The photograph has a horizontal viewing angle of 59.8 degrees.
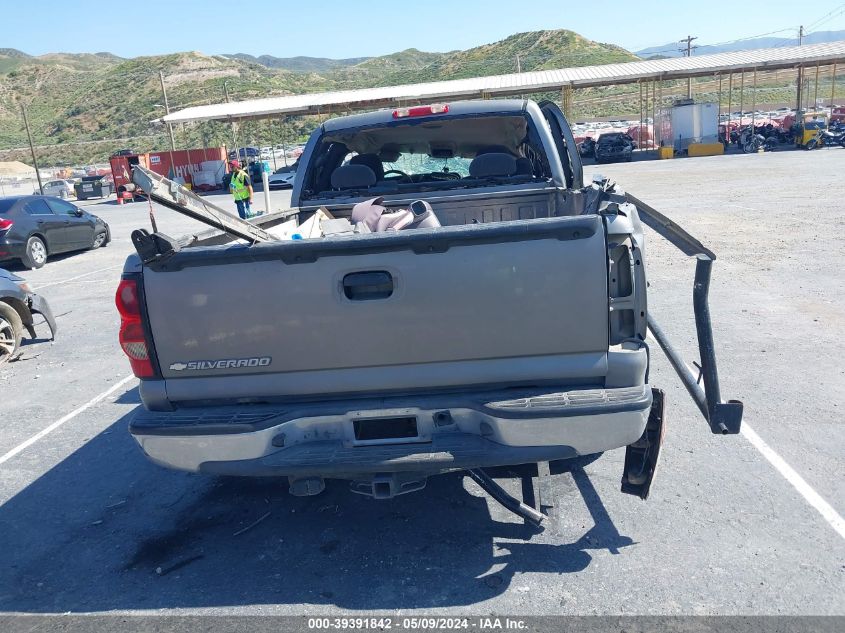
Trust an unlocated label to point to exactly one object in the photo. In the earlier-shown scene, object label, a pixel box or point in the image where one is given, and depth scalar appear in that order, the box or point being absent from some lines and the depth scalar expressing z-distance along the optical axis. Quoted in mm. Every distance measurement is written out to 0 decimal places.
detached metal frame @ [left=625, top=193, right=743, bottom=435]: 3373
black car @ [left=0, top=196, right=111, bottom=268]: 14547
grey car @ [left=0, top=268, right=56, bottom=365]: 8070
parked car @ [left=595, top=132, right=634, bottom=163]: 36062
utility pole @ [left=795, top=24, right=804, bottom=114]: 36941
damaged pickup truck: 3236
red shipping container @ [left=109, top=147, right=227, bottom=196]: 37119
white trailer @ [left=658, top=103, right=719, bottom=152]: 35938
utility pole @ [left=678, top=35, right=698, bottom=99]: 77000
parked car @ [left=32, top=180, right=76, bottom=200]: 44156
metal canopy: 36281
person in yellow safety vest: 18328
